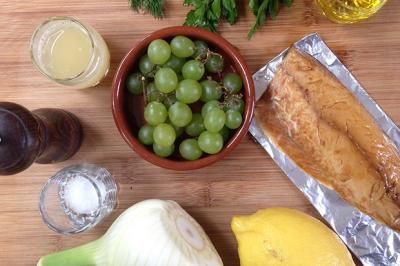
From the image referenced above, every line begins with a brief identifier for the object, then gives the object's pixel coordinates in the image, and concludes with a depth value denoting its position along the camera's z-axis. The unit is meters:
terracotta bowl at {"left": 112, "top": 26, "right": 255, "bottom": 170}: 0.84
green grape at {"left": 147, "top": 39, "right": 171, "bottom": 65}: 0.81
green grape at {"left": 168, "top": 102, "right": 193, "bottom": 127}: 0.81
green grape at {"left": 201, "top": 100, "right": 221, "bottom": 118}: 0.83
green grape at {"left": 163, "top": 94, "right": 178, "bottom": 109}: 0.84
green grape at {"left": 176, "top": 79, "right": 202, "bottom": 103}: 0.81
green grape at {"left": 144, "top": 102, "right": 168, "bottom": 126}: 0.81
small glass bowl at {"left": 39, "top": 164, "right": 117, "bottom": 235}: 0.90
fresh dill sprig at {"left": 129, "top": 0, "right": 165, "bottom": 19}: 0.93
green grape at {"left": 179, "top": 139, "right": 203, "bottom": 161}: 0.84
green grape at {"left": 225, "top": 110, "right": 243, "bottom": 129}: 0.82
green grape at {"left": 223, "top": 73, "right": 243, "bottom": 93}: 0.85
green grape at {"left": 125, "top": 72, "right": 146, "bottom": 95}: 0.86
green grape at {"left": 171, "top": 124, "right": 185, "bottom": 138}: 0.84
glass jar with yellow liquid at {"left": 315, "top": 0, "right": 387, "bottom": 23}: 0.88
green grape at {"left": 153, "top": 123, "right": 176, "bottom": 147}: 0.80
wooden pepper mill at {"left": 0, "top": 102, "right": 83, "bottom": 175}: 0.75
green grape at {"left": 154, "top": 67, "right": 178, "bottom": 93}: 0.80
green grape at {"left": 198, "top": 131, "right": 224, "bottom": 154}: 0.81
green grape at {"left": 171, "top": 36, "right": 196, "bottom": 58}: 0.82
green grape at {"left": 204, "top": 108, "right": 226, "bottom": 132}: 0.80
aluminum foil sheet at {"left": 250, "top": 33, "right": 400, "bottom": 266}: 0.91
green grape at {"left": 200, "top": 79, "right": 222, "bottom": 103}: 0.84
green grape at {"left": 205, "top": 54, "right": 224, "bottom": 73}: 0.86
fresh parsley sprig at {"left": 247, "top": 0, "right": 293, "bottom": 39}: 0.90
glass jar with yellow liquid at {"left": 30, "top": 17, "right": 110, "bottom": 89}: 0.86
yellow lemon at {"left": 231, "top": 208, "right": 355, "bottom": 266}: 0.81
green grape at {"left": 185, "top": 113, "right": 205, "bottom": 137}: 0.85
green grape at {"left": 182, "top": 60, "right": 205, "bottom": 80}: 0.82
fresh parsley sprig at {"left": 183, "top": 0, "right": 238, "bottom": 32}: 0.90
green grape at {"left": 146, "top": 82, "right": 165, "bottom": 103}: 0.84
